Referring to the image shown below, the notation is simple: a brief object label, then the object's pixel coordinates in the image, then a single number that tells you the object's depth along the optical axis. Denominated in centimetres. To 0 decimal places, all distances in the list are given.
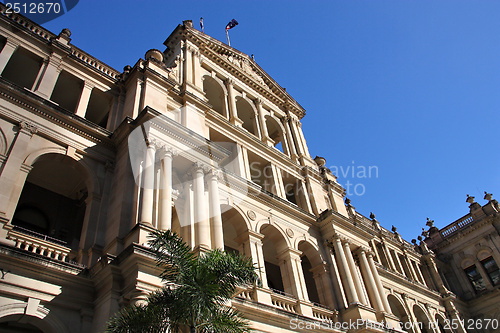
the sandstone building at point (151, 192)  1262
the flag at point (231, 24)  3534
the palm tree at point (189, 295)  966
